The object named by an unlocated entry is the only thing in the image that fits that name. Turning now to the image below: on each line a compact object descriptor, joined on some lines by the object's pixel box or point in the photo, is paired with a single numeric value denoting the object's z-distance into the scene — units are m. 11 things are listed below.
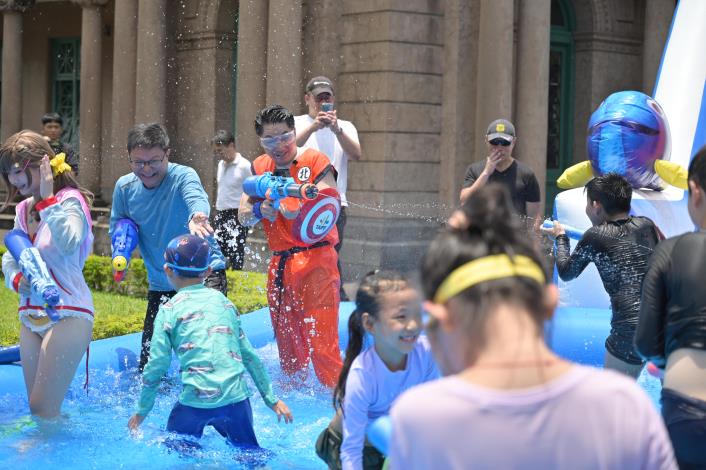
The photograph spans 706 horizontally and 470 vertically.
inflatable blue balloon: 14.06
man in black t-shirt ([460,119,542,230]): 15.58
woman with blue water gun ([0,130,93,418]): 9.98
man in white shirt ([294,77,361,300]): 13.96
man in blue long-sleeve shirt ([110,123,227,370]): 11.46
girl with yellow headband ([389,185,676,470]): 3.52
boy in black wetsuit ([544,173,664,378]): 9.85
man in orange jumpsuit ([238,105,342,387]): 11.85
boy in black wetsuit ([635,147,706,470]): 5.99
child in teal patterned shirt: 8.88
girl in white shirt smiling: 6.95
